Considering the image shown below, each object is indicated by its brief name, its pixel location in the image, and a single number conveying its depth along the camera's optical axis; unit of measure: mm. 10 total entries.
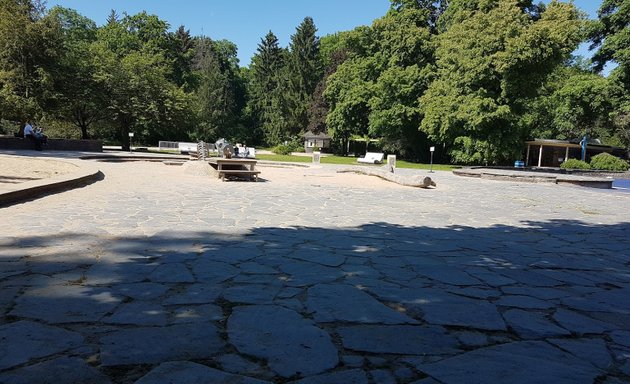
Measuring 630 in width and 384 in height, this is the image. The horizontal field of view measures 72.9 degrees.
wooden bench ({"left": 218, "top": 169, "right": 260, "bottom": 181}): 13383
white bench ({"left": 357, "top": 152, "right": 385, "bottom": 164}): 31688
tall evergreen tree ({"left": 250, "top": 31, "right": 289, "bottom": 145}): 61875
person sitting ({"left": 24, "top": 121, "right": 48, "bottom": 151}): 24234
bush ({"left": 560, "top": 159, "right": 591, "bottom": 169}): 30781
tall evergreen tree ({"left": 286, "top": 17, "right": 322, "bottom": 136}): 60406
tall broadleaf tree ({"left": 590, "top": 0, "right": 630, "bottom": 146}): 29719
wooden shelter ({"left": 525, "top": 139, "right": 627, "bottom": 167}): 42688
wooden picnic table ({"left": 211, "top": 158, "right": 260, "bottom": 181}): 13438
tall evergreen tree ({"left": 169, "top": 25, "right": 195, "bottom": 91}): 59469
